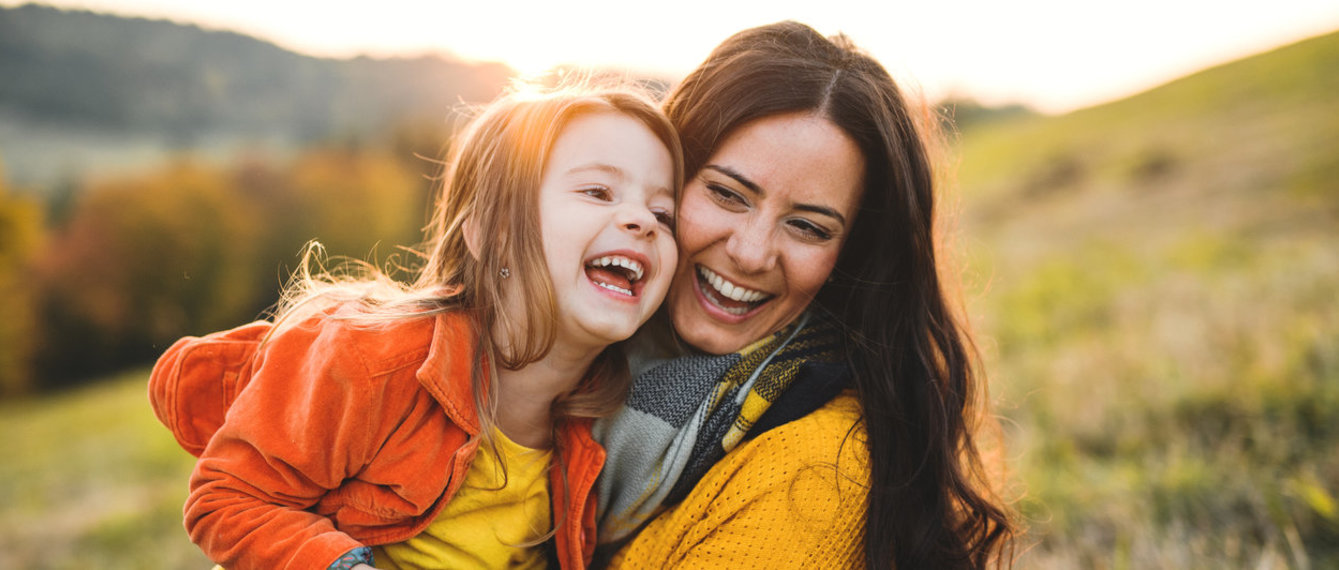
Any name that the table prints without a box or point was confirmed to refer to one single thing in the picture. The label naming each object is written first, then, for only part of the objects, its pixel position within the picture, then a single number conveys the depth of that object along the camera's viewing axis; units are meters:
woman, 1.97
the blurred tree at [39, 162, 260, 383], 35.41
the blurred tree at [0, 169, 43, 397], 33.44
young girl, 1.77
